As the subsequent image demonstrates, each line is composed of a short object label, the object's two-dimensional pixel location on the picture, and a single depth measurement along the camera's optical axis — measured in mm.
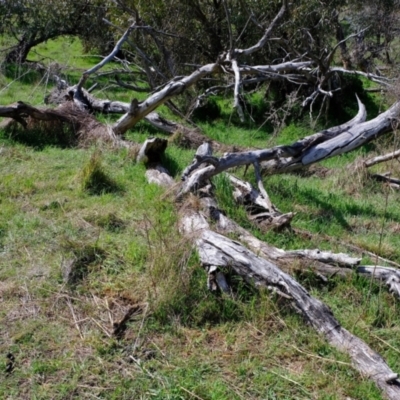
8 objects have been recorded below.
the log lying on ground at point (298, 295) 3285
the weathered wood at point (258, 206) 5098
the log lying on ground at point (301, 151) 5910
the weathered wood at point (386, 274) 4106
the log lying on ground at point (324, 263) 4203
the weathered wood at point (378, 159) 7354
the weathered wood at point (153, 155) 6846
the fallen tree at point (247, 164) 3752
